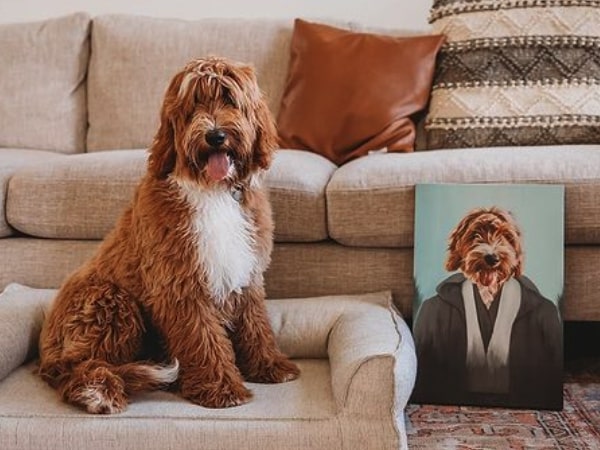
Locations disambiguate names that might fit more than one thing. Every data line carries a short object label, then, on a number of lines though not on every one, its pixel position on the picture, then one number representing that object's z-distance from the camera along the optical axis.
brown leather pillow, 2.73
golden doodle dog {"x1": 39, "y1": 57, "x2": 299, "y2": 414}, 1.74
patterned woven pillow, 2.62
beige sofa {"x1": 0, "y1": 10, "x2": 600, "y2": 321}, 2.22
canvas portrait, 2.14
